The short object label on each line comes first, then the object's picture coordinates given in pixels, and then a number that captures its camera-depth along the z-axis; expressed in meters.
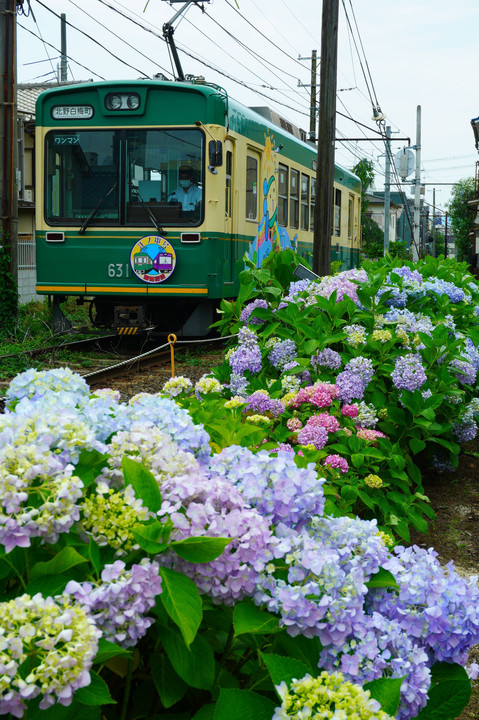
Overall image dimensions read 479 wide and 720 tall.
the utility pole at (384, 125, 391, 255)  33.68
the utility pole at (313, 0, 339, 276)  10.77
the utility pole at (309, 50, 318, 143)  30.19
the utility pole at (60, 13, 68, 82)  33.16
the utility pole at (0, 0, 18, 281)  12.21
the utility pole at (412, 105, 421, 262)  41.81
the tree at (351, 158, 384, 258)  46.94
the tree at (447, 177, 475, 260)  71.56
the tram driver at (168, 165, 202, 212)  10.30
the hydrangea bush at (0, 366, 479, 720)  1.25
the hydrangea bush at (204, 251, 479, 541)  3.61
